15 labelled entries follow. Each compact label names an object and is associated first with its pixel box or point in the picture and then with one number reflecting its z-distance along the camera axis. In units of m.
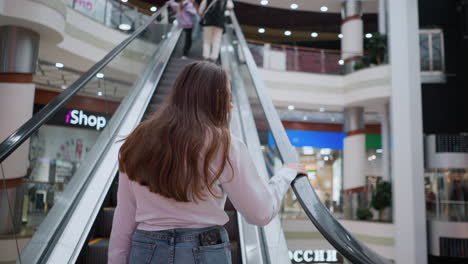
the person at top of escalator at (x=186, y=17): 8.27
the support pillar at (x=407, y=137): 10.93
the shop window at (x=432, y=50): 11.50
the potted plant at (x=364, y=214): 12.17
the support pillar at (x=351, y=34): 14.09
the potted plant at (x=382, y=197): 11.84
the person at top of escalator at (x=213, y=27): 7.72
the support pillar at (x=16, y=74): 6.76
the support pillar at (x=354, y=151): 13.89
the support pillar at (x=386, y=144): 13.58
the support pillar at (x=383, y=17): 13.95
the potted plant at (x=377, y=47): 12.91
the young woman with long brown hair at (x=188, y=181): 1.29
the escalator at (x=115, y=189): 1.95
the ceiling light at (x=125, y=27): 10.18
